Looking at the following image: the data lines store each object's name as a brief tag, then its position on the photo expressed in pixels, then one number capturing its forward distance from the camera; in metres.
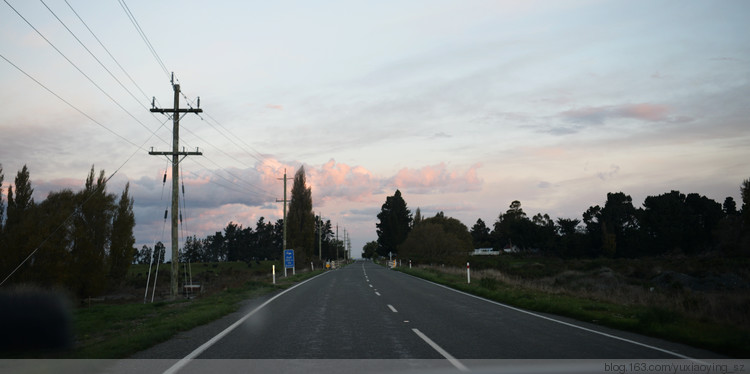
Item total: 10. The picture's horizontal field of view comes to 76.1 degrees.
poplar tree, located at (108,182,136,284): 50.28
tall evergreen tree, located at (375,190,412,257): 128.38
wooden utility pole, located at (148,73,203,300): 23.91
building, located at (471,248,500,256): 173.12
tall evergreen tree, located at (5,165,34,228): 44.31
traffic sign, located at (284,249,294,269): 40.59
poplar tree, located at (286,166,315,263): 72.38
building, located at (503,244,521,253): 156.05
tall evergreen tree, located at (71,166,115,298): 42.56
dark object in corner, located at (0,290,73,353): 8.24
